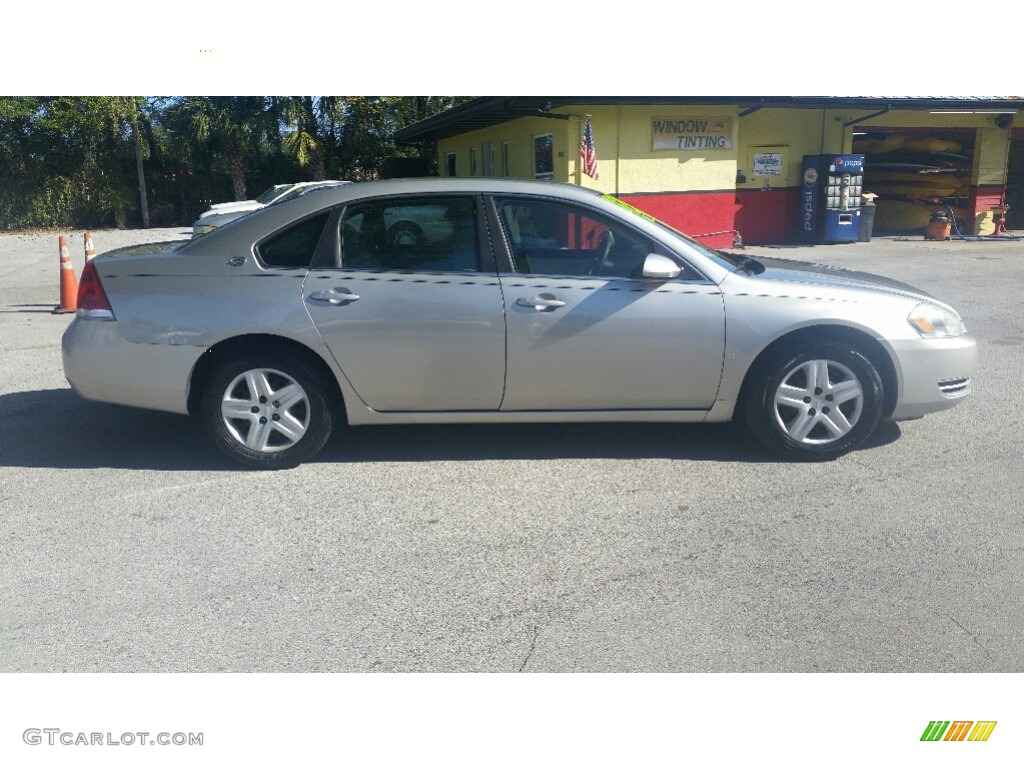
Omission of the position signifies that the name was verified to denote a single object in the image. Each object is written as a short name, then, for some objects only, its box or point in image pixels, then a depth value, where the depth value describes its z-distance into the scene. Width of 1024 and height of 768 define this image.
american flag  17.64
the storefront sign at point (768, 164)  20.02
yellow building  18.14
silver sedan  4.85
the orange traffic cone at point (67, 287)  10.33
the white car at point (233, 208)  18.34
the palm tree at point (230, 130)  26.75
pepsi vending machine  19.64
